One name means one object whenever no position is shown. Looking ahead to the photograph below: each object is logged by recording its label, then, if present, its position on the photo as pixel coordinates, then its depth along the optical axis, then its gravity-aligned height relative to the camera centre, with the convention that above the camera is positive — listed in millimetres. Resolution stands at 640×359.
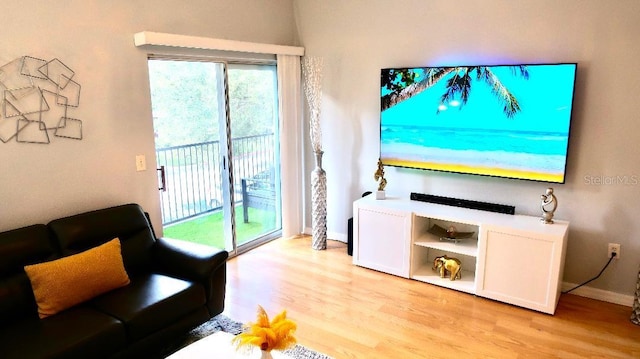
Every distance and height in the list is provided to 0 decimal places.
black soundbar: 3455 -741
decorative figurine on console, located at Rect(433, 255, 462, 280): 3535 -1241
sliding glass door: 3906 -344
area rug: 2645 -1436
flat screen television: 3158 -47
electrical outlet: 3191 -997
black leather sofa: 2182 -1044
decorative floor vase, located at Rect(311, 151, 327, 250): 4305 -882
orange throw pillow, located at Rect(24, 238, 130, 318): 2369 -908
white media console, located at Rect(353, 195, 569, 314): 3066 -1051
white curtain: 4352 -271
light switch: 3310 -361
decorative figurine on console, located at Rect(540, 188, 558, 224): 3166 -680
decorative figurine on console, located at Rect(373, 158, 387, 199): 3939 -596
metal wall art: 2596 +94
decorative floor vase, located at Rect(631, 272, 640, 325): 2943 -1328
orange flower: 1791 -898
